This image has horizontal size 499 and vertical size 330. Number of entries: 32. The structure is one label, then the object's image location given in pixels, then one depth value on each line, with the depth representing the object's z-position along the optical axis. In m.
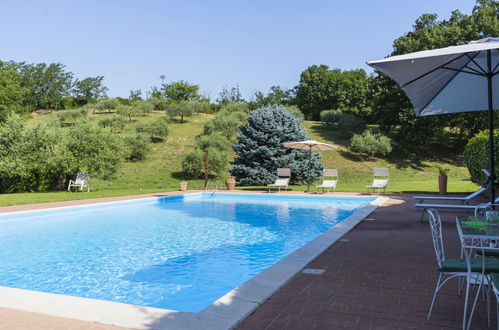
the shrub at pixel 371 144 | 27.50
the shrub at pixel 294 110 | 33.60
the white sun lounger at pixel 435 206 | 8.15
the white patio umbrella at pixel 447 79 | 4.41
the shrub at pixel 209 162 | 23.77
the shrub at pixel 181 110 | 38.03
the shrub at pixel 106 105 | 43.01
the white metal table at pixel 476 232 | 2.75
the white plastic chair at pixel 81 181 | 16.83
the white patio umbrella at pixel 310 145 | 16.25
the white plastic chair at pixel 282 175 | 16.07
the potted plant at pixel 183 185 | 17.24
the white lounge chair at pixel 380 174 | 14.20
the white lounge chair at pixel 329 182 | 15.22
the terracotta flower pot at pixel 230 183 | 17.69
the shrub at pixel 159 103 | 47.67
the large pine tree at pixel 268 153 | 19.28
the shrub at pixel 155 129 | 31.70
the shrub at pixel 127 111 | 38.90
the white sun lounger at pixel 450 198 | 8.73
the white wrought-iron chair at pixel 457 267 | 2.88
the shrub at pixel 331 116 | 37.75
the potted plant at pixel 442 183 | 13.31
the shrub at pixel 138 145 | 27.97
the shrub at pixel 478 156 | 10.59
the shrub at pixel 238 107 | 37.72
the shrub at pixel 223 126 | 30.71
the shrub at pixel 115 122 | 33.47
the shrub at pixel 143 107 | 40.43
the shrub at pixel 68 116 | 38.94
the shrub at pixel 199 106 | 41.14
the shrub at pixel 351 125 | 33.12
